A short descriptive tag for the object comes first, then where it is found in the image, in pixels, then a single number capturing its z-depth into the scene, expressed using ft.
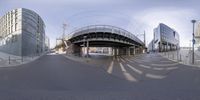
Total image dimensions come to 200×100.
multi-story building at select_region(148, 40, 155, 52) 112.06
